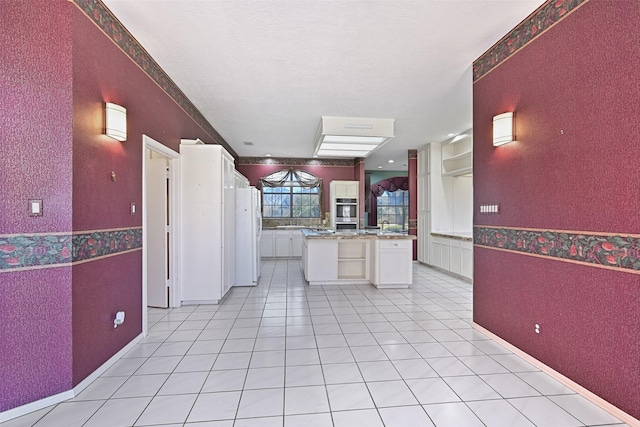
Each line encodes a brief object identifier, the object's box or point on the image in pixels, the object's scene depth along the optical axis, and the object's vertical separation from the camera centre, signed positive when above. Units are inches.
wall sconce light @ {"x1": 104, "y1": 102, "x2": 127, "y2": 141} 94.8 +29.7
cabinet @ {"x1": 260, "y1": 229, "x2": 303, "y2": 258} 325.1 -29.6
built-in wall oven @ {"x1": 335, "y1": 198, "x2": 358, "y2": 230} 339.3 +1.1
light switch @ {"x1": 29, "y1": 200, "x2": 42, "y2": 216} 75.7 +2.0
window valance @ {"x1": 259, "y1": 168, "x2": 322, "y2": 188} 345.1 +40.0
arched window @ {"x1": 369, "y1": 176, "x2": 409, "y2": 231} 443.5 +16.0
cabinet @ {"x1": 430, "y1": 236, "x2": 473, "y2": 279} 213.5 -32.1
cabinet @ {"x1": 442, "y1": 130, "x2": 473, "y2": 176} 244.2 +47.8
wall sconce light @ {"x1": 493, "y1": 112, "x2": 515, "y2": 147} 106.5 +30.0
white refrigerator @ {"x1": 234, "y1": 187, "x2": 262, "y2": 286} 203.8 -15.8
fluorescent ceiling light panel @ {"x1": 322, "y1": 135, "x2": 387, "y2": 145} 200.8 +50.4
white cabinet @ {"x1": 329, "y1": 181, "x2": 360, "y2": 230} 337.7 +11.1
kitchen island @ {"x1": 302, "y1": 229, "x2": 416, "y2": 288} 196.7 -30.2
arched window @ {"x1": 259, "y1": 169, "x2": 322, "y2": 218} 346.9 +22.2
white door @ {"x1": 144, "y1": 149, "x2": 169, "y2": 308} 154.7 -5.7
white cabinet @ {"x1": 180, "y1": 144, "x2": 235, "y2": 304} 161.3 -3.9
